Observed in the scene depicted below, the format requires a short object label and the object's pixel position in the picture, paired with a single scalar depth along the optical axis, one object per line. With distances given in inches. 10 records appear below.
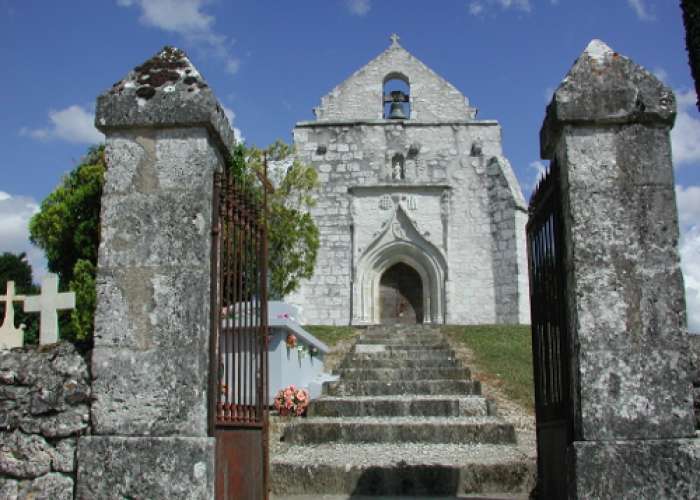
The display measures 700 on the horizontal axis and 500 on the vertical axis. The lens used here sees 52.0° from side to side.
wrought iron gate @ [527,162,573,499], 163.9
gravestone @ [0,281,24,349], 399.5
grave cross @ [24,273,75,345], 337.7
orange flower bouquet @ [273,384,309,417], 329.1
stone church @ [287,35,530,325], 689.0
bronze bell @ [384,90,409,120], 728.3
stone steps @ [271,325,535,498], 232.7
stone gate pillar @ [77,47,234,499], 154.1
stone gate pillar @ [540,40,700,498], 147.5
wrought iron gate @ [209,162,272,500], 163.0
